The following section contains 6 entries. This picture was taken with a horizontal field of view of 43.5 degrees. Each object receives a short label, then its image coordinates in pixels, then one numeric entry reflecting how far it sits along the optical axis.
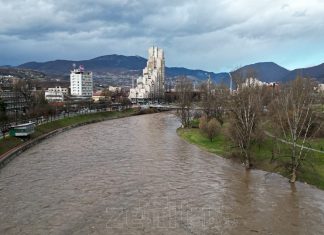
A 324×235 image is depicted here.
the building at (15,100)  93.62
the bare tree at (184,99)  70.25
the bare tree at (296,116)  29.31
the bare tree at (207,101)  67.75
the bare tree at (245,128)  35.19
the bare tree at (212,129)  50.06
